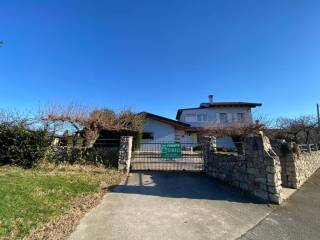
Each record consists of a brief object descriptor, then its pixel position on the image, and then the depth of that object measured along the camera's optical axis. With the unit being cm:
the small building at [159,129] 1997
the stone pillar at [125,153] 920
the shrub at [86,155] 976
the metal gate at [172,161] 1024
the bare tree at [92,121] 1227
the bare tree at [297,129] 2069
